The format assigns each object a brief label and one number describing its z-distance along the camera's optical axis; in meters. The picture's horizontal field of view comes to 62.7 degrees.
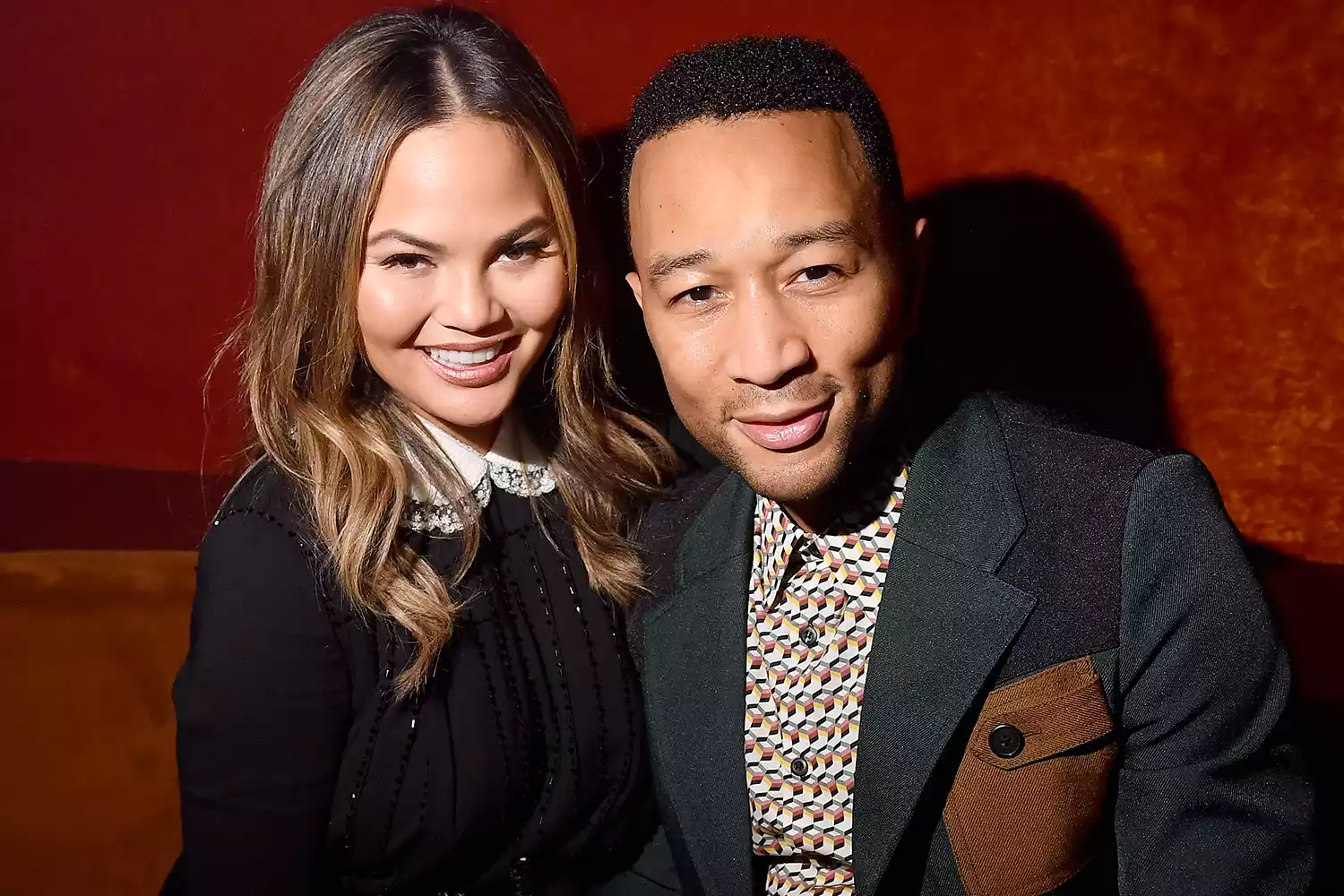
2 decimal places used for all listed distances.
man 1.26
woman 1.47
